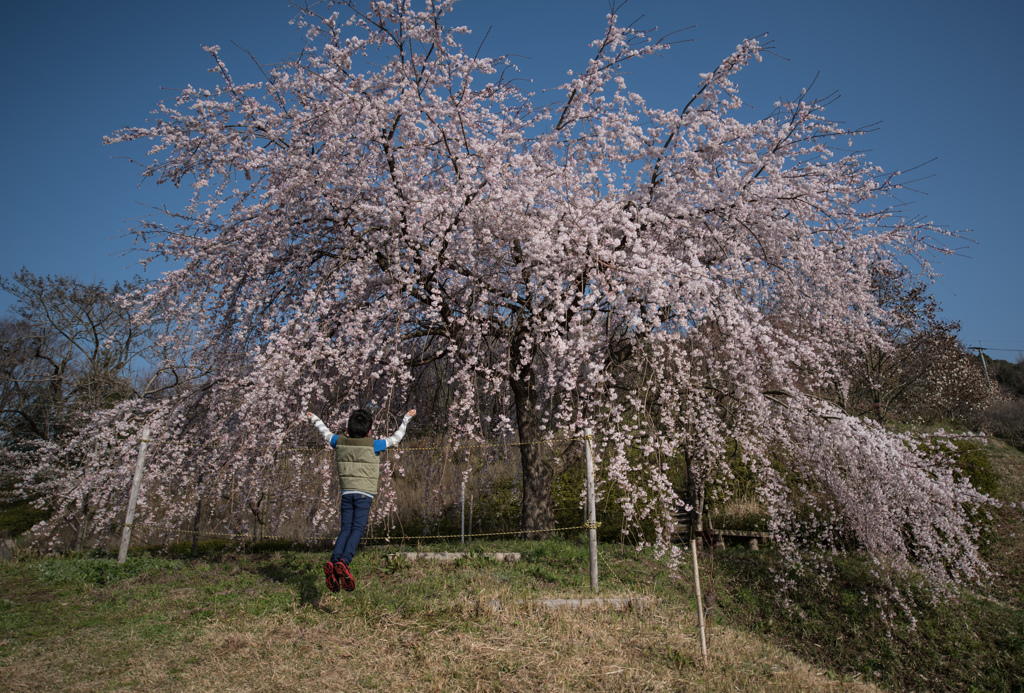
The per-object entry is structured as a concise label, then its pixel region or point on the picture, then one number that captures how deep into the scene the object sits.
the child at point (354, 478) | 4.39
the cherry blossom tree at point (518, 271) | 6.14
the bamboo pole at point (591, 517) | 5.50
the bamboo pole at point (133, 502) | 6.49
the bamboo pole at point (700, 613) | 4.03
